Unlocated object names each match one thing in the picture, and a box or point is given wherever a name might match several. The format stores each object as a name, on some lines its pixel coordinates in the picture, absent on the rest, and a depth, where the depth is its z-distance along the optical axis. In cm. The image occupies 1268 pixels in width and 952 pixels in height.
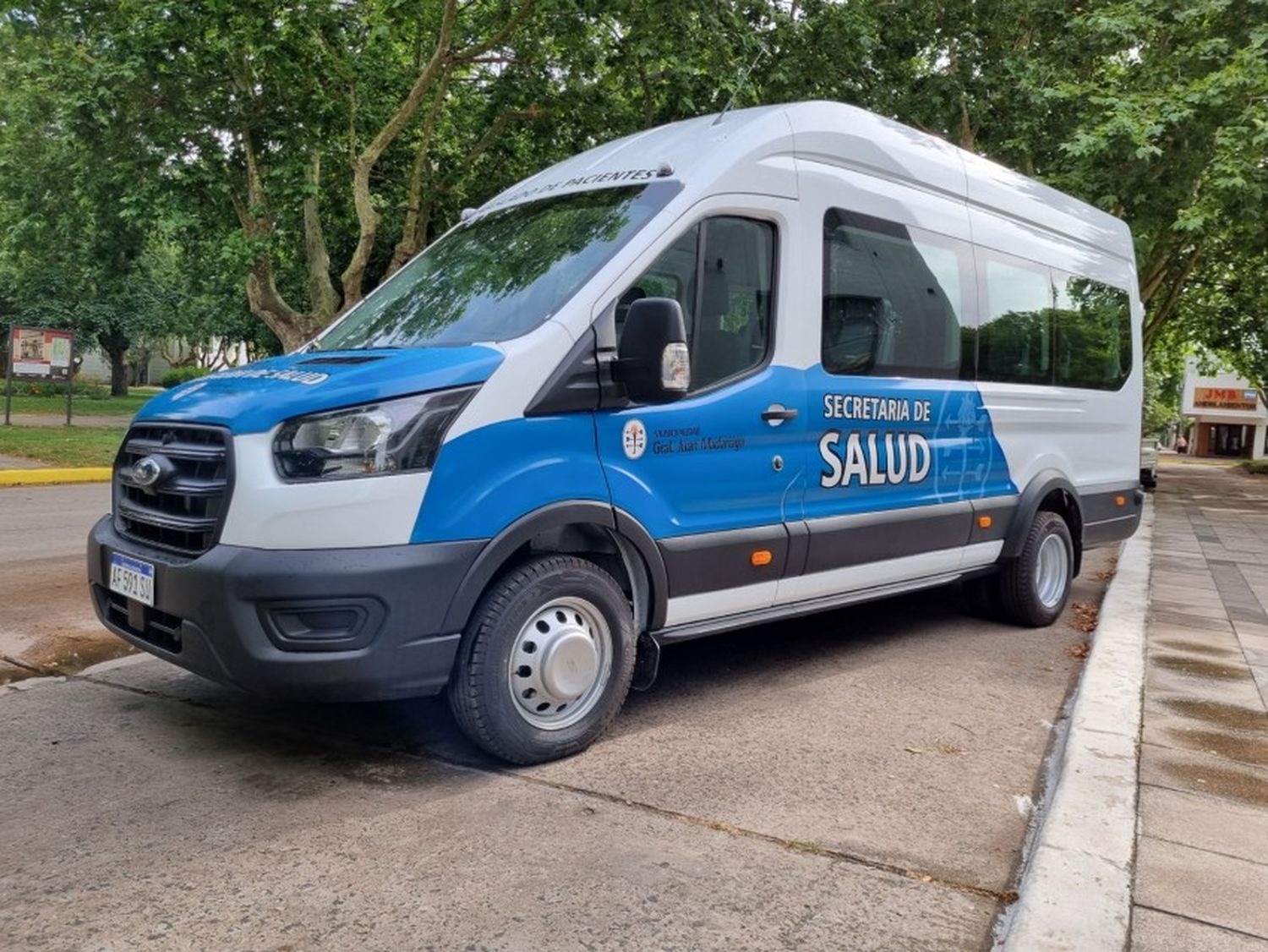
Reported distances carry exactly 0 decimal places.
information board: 1811
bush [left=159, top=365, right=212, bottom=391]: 4288
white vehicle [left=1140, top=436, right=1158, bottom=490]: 2203
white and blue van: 333
